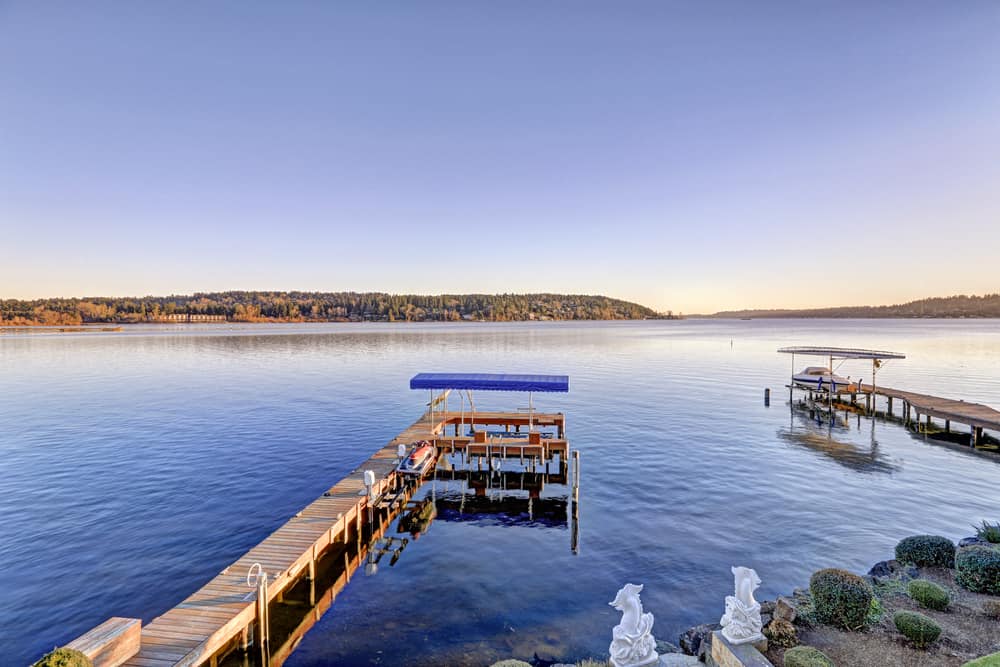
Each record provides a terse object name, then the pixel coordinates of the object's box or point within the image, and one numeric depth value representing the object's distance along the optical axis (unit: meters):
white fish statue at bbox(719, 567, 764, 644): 8.42
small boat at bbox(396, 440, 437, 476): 20.95
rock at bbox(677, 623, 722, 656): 9.78
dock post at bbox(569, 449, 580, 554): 16.30
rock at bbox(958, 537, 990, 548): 14.38
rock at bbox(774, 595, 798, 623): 9.77
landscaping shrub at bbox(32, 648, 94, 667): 7.04
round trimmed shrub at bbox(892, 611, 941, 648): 8.97
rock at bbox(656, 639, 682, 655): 10.29
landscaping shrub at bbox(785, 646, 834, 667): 7.78
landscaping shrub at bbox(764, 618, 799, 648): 9.19
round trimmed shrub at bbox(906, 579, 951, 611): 10.29
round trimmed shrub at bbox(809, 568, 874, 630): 9.62
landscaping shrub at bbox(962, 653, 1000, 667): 6.39
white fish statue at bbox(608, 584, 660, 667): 8.06
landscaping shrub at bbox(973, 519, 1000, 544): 13.66
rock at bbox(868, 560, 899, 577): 13.03
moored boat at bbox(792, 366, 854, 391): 37.94
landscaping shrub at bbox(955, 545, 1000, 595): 10.91
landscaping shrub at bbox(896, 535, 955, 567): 12.63
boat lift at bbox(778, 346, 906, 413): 35.06
